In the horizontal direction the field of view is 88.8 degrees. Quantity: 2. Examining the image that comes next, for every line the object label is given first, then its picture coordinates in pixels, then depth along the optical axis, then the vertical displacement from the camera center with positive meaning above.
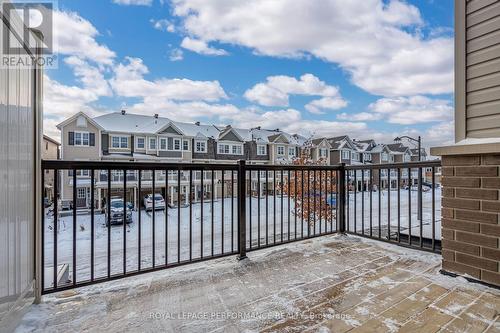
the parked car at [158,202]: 11.85 -1.72
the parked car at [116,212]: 9.26 -1.66
